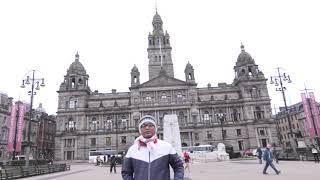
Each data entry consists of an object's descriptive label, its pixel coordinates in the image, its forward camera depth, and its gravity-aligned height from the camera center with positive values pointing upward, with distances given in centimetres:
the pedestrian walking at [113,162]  2538 -53
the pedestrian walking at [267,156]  1663 -49
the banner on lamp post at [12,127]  3866 +468
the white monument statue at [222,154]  4397 -62
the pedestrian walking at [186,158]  2226 -46
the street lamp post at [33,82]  2863 +774
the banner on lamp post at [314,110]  3730 +494
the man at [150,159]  400 -7
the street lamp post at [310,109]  3650 +470
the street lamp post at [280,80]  3253 +757
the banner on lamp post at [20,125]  3688 +455
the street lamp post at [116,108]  6698 +1108
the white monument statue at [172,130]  1505 +121
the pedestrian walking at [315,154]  2539 -82
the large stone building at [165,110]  6469 +991
